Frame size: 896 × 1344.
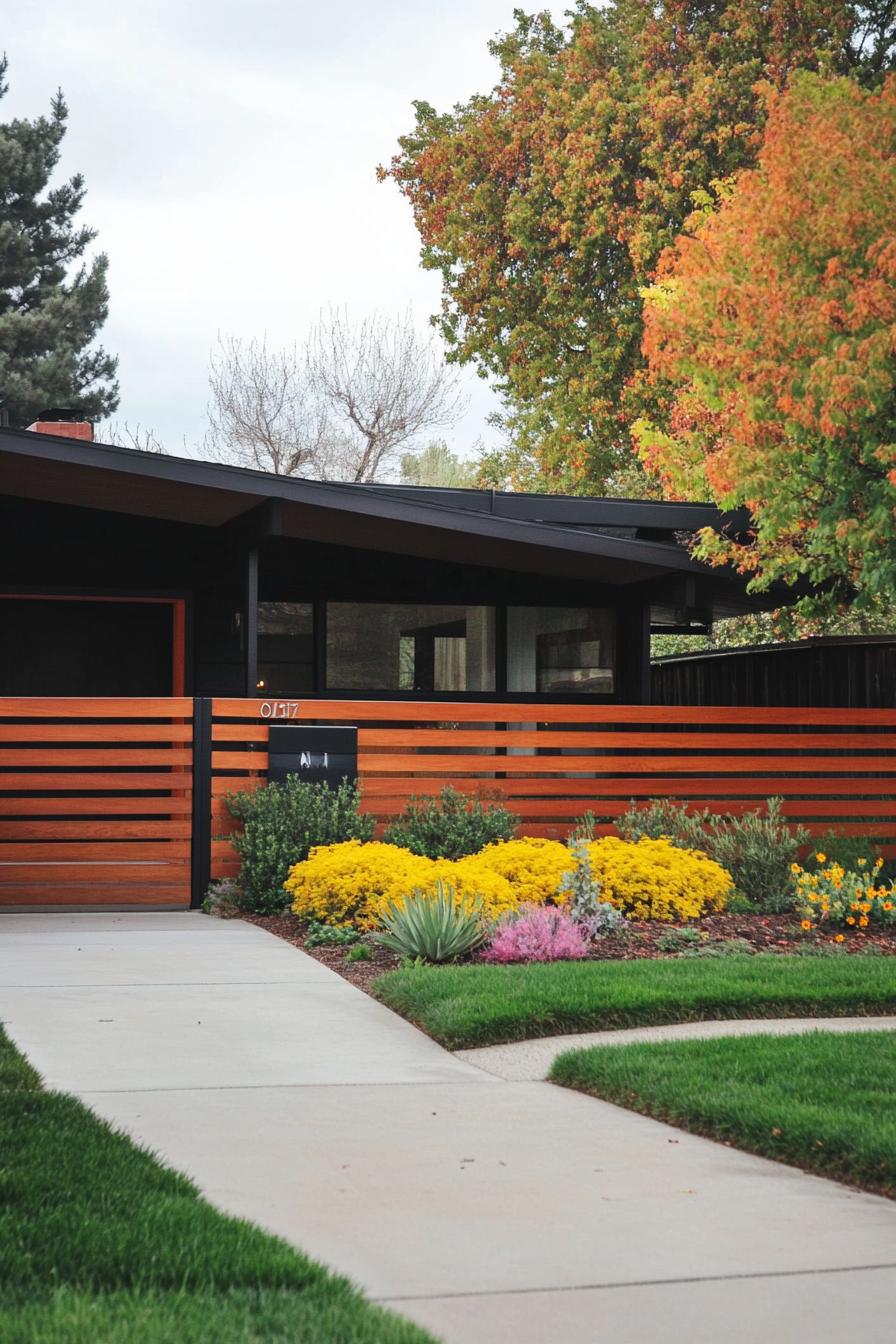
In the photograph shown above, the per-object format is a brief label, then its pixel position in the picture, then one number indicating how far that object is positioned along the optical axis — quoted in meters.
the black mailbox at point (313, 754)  11.80
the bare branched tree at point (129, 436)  44.00
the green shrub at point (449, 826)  11.63
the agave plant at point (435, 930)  8.61
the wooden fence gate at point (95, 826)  11.45
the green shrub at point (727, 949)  9.30
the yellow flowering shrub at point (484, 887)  9.45
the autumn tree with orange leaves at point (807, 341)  12.59
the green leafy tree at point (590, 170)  28.14
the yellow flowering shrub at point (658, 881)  10.29
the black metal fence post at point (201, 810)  11.67
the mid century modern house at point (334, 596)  14.14
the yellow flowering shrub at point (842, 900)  10.32
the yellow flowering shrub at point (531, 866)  10.04
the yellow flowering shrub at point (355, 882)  9.76
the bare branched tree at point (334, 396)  41.06
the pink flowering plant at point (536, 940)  8.73
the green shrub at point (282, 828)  10.97
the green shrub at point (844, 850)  12.52
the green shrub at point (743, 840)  11.40
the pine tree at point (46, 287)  41.81
